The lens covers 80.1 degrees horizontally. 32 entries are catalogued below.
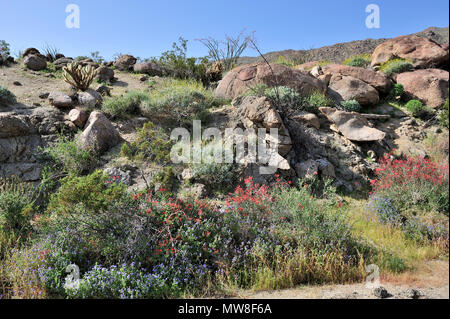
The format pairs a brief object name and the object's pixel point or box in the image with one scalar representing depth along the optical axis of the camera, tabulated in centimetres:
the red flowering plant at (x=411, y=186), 325
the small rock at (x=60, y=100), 846
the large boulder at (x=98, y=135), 694
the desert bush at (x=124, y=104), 844
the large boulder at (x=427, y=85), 962
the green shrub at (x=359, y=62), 1311
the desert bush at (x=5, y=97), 813
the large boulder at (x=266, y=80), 930
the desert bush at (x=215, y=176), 594
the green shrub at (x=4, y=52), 1238
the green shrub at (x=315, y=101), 845
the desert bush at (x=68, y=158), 649
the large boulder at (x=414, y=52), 1177
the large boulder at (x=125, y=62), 1513
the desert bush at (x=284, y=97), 763
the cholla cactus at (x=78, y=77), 935
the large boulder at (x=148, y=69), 1457
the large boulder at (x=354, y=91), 968
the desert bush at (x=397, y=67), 1133
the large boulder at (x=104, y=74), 1216
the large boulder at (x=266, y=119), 664
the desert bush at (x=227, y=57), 1501
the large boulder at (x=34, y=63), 1220
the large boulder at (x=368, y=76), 1038
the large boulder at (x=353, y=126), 762
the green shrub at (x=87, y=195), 385
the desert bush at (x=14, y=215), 436
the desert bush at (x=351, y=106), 895
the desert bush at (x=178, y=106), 829
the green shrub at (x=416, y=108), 914
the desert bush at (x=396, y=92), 1014
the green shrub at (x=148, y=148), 633
